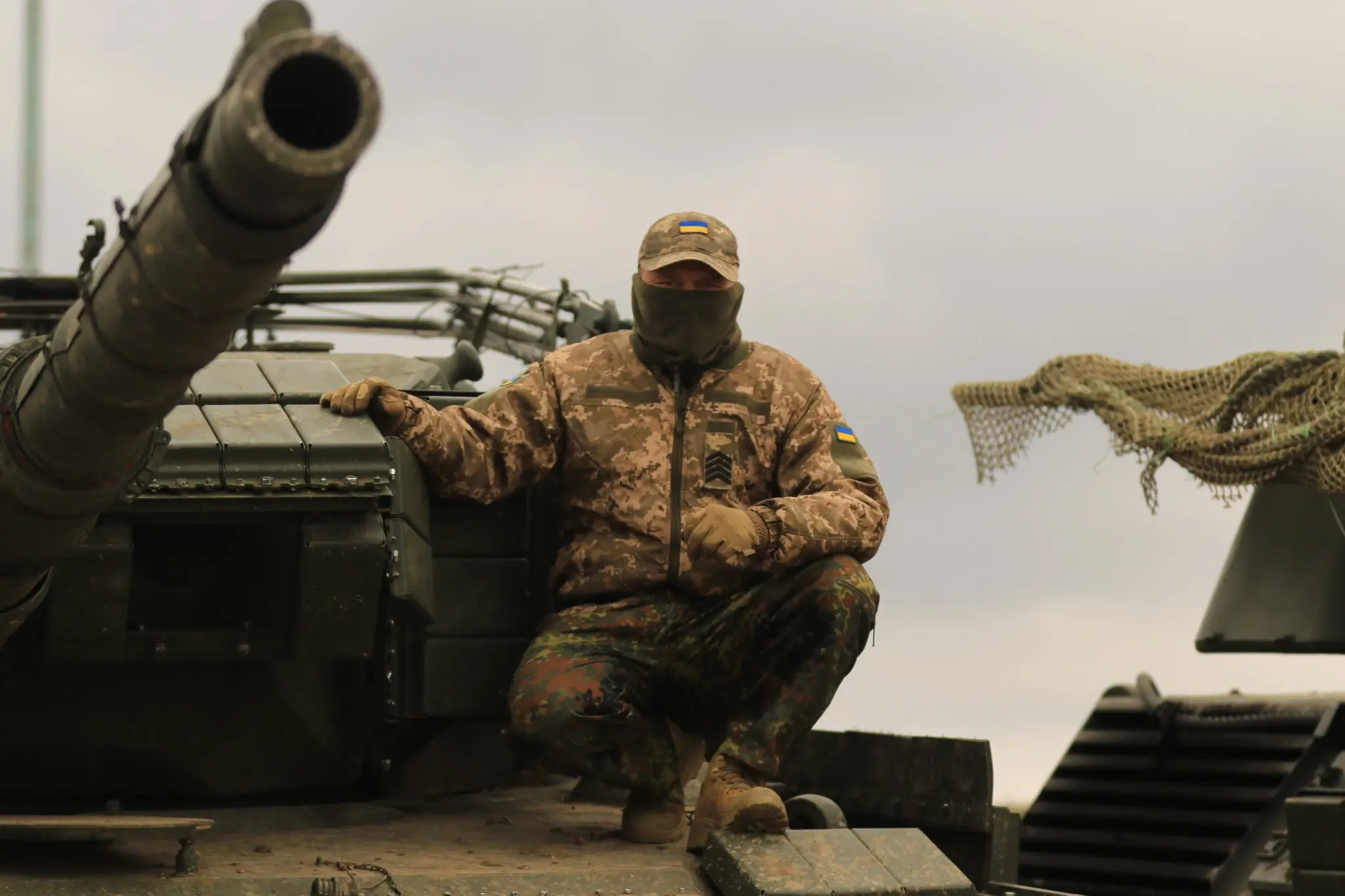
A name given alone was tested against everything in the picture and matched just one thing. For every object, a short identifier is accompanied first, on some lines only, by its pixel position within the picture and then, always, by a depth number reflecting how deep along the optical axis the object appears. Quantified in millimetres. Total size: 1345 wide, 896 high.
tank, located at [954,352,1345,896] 10336
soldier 6836
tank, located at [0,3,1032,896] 5895
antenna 9828
